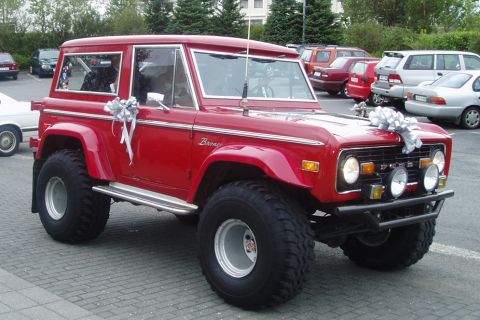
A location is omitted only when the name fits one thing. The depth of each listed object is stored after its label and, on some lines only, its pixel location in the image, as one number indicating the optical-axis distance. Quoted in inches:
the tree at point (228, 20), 1640.0
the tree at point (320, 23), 1502.2
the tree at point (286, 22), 1523.4
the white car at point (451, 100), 645.3
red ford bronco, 184.7
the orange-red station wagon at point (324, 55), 1035.3
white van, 768.3
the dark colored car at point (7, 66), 1339.8
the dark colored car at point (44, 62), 1411.2
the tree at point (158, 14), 1763.0
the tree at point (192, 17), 1621.6
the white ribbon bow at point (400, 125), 197.8
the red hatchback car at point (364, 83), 817.4
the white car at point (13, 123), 502.0
